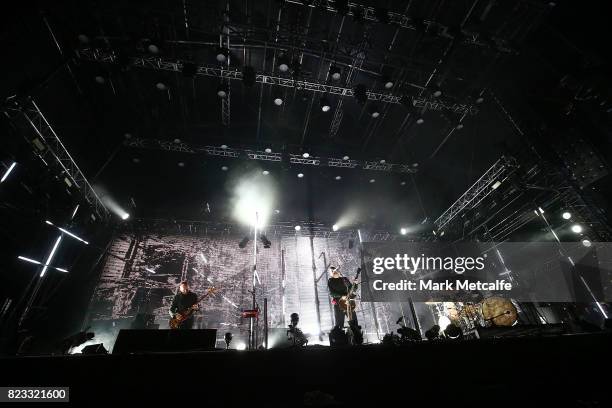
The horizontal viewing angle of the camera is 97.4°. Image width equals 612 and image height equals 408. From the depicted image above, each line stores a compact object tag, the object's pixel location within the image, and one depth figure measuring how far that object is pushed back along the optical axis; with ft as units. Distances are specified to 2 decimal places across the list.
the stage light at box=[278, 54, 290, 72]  22.75
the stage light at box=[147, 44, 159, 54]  20.97
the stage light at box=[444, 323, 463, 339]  17.08
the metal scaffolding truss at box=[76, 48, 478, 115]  21.94
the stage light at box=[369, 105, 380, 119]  25.98
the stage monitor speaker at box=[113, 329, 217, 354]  8.86
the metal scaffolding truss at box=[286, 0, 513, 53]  20.40
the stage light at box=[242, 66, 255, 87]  22.58
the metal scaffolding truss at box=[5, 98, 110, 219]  18.61
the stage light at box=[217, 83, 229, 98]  24.18
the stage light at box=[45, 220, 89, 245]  22.13
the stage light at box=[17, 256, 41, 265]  19.62
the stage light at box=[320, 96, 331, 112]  24.99
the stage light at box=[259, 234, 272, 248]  36.04
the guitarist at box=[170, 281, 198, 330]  22.15
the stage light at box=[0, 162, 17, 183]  17.74
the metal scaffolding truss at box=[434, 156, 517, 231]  24.82
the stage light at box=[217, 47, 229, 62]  21.97
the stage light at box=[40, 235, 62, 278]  22.05
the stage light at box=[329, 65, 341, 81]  22.98
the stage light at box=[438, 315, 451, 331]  31.96
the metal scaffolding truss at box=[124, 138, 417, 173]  29.25
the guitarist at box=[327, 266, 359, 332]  21.08
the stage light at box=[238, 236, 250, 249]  36.12
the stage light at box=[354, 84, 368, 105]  24.39
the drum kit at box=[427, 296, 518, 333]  25.41
